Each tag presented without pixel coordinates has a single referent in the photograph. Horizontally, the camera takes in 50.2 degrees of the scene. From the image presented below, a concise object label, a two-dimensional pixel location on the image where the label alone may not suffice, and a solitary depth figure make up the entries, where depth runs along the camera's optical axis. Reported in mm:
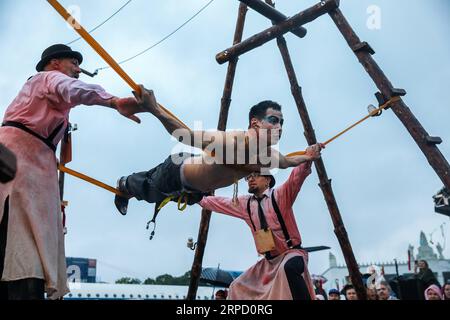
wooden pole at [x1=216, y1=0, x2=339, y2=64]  6561
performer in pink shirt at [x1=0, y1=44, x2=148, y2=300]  3057
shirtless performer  4125
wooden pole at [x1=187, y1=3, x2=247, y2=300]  6691
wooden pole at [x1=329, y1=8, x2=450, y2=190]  5543
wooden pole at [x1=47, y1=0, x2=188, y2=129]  3395
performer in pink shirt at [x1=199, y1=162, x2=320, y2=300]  5148
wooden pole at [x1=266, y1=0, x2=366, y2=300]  6387
